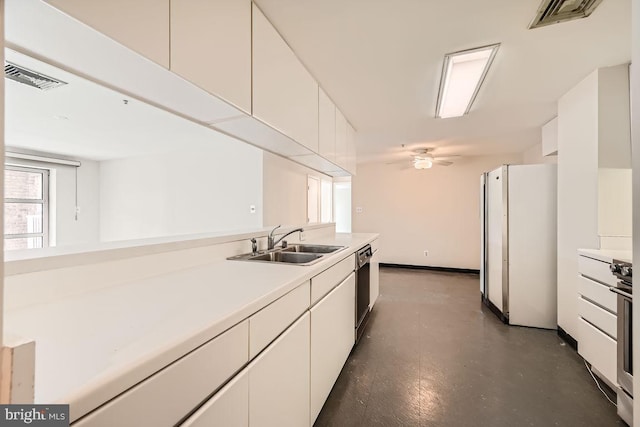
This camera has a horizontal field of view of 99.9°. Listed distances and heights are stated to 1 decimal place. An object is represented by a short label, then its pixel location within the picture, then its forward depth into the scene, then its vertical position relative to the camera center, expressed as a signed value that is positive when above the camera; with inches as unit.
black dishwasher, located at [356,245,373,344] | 94.2 -27.7
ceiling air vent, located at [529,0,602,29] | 57.5 +45.6
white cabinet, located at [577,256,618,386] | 68.9 -28.6
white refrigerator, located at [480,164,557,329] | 113.4 -13.5
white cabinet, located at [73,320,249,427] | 20.1 -15.8
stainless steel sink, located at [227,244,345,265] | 70.9 -12.1
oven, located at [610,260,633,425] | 59.9 -29.5
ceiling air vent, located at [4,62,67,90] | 79.4 +43.2
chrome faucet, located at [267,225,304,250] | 83.0 -8.7
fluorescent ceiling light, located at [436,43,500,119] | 78.8 +46.7
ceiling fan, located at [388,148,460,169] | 183.7 +41.2
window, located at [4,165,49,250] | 183.6 +4.6
